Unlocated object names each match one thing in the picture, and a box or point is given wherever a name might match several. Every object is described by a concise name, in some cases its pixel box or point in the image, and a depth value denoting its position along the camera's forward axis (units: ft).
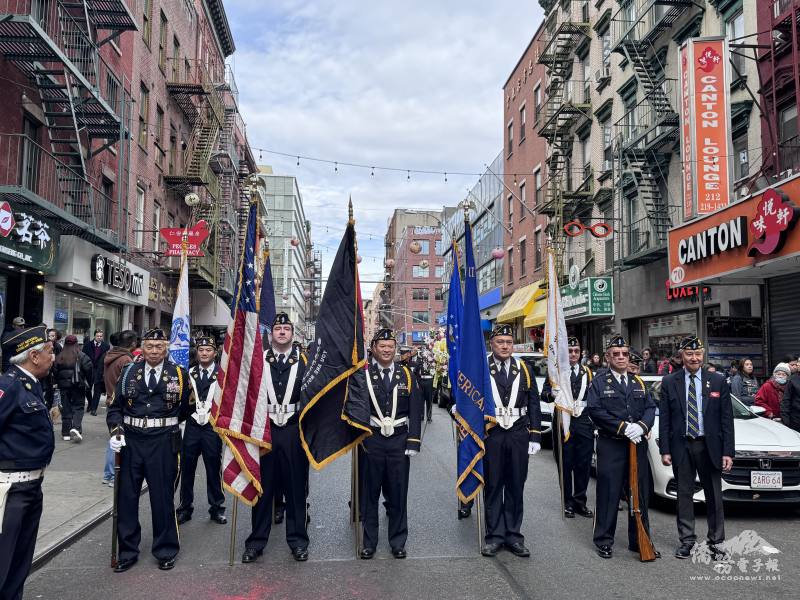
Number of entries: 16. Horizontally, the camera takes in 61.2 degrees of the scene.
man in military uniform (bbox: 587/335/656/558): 20.75
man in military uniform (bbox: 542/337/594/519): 26.53
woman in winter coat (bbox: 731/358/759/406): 40.06
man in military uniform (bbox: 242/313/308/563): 20.34
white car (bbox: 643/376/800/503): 24.09
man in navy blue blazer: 20.56
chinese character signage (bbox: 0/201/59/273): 41.60
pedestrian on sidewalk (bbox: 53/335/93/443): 39.88
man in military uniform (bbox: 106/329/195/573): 19.60
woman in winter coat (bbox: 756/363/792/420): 35.88
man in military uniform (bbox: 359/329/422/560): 20.71
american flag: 20.35
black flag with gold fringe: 20.95
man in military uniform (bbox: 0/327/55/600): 14.44
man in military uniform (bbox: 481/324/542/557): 21.24
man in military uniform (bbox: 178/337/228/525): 25.14
